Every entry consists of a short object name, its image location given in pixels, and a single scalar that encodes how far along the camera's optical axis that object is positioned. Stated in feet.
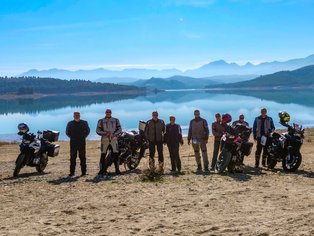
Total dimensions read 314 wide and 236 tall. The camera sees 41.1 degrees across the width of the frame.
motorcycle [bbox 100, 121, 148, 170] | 43.75
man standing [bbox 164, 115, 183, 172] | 42.29
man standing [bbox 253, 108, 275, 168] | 44.19
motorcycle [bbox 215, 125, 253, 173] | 39.27
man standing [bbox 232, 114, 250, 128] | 42.63
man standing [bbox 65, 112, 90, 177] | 40.11
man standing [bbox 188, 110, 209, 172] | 42.24
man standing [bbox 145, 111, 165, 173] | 42.11
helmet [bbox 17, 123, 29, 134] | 41.88
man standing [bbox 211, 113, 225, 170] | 43.04
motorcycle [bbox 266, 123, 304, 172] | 40.88
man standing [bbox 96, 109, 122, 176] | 40.32
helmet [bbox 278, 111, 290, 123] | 41.98
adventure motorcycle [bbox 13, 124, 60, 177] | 41.81
